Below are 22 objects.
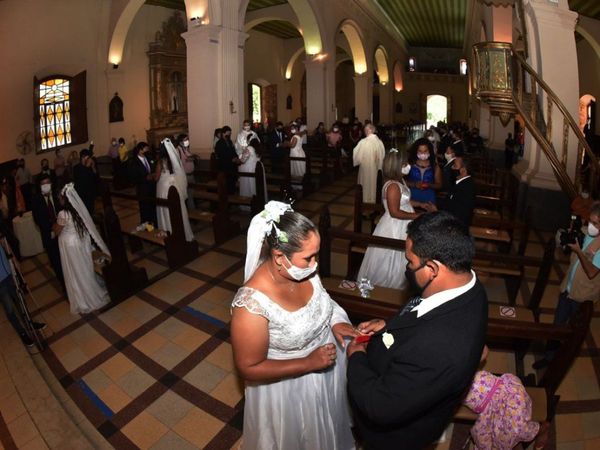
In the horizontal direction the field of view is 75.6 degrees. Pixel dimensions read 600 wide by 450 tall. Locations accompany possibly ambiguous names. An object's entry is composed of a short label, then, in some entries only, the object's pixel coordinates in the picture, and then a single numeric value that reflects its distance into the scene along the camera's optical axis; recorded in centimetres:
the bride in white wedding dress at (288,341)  191
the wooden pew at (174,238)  588
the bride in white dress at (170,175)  664
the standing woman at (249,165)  880
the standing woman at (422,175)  505
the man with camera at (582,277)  319
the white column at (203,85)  960
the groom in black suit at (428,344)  150
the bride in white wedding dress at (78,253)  473
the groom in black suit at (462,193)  454
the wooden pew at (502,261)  379
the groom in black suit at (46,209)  502
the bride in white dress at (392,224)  418
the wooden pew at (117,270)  499
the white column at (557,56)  729
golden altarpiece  1585
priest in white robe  852
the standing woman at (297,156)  1033
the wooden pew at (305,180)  991
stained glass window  1182
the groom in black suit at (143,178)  726
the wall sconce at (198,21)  948
